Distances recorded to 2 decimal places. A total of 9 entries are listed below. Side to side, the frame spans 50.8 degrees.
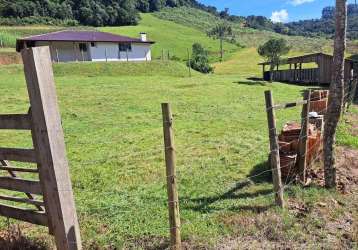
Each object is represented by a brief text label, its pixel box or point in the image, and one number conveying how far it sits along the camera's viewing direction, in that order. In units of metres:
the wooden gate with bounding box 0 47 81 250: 3.58
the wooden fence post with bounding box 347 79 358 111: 15.09
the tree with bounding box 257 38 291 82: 31.89
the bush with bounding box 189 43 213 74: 41.28
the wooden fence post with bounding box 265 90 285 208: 5.53
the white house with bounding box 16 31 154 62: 37.41
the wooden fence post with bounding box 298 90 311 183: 6.39
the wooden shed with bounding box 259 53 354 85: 30.83
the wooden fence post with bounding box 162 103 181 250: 4.13
